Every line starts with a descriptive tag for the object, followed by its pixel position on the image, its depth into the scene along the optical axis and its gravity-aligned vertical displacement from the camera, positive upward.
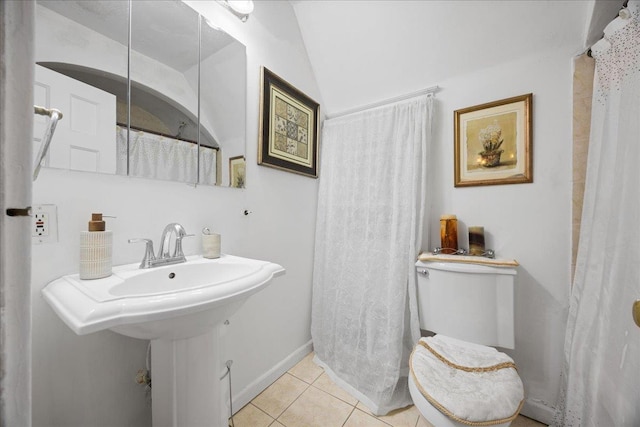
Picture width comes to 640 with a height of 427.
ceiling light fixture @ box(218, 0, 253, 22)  1.20 +1.03
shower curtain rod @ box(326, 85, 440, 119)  1.50 +0.75
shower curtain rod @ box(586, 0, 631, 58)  0.85 +0.71
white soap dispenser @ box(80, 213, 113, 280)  0.74 -0.13
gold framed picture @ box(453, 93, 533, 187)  1.30 +0.41
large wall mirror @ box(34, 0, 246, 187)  0.77 +0.47
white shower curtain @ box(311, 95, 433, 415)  1.40 -0.22
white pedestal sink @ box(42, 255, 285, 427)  0.55 -0.25
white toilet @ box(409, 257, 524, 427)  0.82 -0.63
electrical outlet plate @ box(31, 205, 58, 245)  0.70 -0.04
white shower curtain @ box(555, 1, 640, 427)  0.75 -0.15
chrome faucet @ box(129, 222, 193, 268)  0.88 -0.15
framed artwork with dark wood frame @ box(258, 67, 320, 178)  1.41 +0.55
